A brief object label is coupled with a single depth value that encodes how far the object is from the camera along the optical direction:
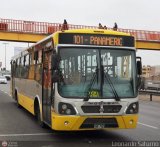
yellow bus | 10.39
